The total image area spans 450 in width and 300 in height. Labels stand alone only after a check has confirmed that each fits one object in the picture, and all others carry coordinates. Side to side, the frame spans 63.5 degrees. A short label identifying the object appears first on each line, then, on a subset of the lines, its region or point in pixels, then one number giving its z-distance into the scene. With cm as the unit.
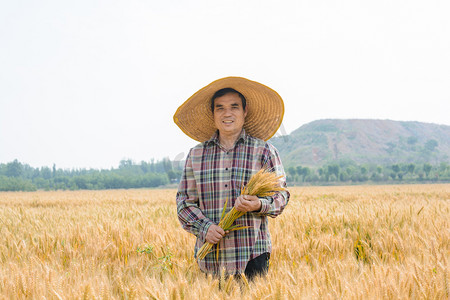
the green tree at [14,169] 15188
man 265
